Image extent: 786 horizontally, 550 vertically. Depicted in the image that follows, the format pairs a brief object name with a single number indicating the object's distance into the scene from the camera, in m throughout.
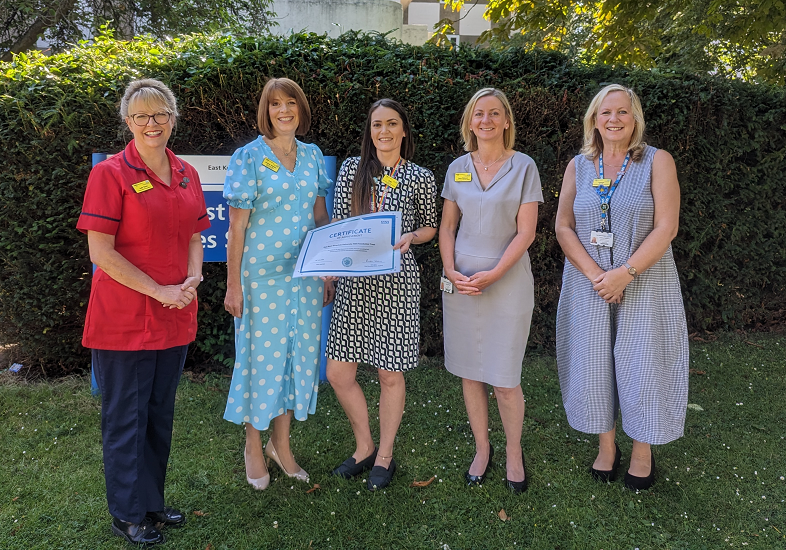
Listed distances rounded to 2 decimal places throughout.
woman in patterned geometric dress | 3.06
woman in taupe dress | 2.96
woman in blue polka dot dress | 2.89
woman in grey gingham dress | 2.94
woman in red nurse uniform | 2.39
